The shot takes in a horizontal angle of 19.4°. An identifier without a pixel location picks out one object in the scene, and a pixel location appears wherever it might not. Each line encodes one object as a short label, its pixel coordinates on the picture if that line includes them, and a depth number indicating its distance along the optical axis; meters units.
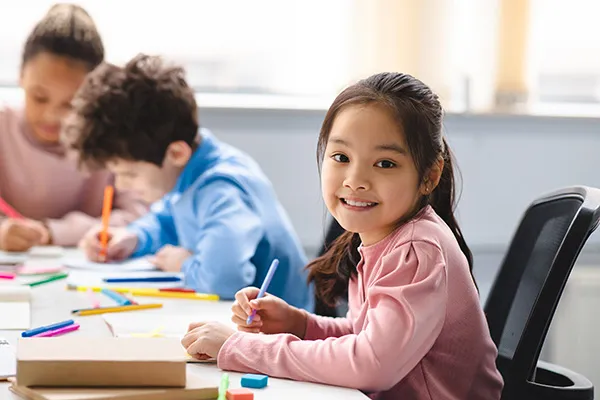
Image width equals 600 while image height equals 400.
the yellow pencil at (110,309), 2.53
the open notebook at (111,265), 3.03
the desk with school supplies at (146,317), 2.11
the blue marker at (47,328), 2.31
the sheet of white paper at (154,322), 2.41
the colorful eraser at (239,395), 2.04
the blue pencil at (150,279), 2.87
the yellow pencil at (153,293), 2.72
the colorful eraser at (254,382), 2.11
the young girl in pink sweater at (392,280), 2.13
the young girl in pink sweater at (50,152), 3.36
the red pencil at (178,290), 2.76
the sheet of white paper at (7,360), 2.11
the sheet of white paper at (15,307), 2.43
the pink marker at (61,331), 2.36
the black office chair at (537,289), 2.41
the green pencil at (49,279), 2.80
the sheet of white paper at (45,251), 3.22
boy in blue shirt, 2.96
